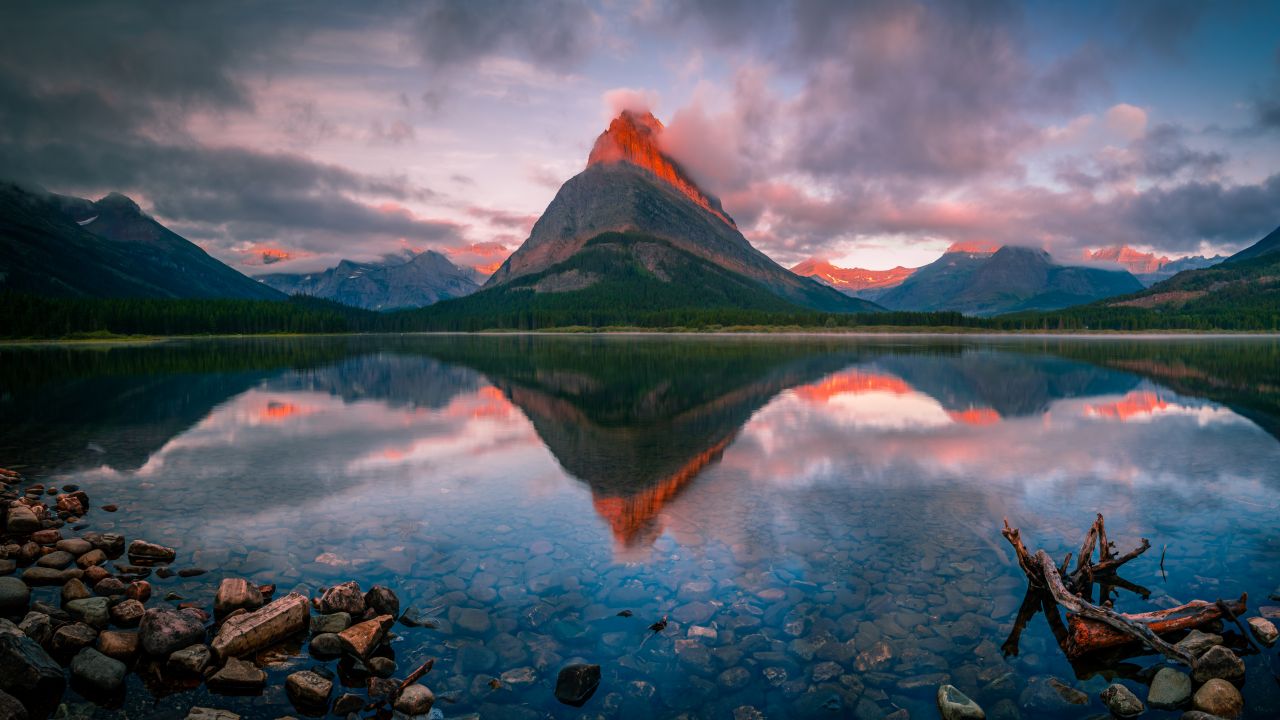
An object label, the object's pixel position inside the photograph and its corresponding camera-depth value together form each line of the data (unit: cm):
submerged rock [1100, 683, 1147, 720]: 980
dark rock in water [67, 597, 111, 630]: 1175
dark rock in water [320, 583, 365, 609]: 1231
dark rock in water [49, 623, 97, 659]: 1084
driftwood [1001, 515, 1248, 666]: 1142
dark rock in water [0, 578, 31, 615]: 1207
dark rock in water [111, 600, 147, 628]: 1189
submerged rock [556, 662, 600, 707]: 1005
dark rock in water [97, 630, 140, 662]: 1070
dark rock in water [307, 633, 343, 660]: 1112
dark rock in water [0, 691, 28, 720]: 869
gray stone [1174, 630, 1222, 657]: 1109
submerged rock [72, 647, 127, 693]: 993
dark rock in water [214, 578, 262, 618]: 1237
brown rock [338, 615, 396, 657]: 1097
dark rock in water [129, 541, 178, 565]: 1517
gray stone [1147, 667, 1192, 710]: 1002
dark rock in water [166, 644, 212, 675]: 1035
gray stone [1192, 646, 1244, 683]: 1049
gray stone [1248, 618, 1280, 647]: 1163
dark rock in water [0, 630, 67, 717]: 943
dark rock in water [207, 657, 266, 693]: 1006
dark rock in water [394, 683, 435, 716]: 959
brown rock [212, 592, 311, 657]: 1084
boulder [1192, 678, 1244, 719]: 977
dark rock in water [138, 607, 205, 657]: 1080
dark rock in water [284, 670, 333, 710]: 970
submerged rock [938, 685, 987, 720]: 955
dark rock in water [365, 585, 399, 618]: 1256
